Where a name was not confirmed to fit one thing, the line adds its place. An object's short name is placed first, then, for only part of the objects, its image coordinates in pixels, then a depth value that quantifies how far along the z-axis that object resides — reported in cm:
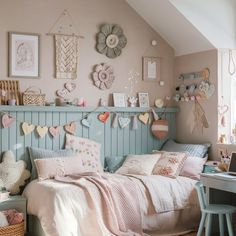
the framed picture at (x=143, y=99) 536
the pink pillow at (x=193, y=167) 479
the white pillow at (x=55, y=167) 437
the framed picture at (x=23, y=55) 464
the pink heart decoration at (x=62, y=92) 487
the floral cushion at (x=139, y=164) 478
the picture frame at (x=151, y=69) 541
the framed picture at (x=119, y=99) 518
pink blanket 400
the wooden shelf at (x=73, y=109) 452
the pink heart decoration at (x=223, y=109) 496
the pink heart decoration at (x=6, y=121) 448
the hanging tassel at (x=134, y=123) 527
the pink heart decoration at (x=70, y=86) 491
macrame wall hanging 487
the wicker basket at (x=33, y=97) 462
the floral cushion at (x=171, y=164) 474
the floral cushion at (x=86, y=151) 483
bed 386
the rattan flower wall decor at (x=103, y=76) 508
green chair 385
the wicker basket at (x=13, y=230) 389
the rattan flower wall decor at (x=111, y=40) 511
